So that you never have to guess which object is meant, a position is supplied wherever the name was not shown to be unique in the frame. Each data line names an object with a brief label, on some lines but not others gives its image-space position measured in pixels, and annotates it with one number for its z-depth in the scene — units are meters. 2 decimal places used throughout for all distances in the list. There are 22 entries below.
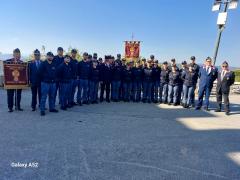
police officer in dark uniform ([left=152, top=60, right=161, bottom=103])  7.34
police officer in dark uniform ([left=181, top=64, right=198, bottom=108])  6.82
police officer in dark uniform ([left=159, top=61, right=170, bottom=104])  7.21
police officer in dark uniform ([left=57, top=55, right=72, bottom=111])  5.77
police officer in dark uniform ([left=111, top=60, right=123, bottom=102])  7.18
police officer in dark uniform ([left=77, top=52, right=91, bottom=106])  6.42
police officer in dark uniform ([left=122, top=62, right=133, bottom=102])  7.30
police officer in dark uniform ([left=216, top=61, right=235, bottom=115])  6.37
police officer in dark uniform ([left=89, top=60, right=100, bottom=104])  6.70
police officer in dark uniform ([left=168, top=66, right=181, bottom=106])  7.05
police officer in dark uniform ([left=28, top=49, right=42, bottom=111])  5.48
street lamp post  7.91
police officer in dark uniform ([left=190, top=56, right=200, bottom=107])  6.84
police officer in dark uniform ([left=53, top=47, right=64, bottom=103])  5.62
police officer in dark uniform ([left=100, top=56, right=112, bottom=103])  7.02
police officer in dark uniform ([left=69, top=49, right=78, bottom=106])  6.15
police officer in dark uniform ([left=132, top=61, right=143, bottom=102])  7.35
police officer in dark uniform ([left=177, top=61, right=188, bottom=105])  7.04
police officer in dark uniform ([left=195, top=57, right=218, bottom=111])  6.68
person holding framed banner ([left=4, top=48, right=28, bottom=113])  5.40
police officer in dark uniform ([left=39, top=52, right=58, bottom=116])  5.29
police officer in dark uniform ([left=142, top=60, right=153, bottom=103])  7.30
